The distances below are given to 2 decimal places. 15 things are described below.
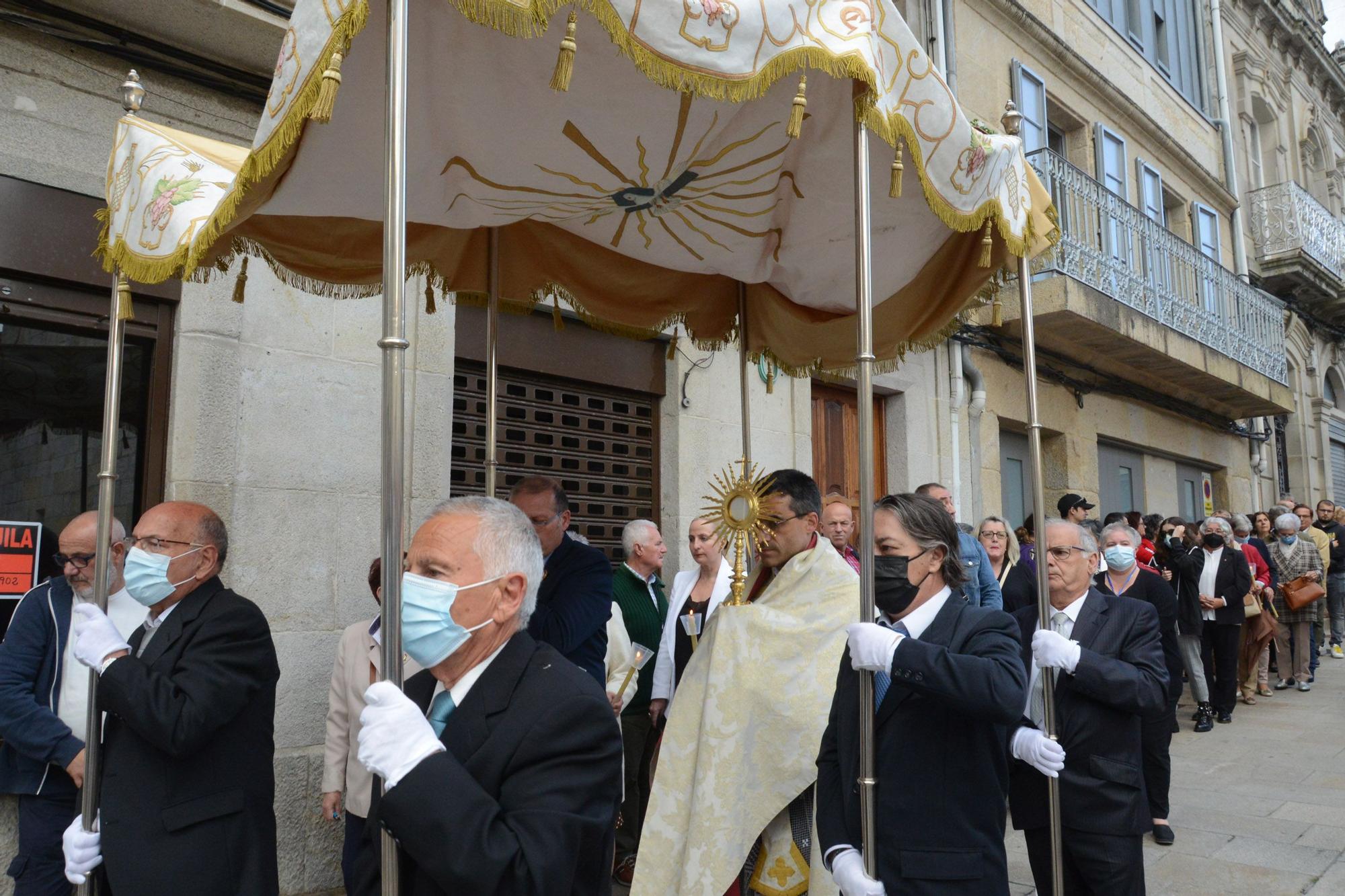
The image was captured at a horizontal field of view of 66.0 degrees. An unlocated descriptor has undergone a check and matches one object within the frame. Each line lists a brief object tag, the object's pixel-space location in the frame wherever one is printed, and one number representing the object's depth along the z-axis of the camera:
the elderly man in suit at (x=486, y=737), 1.78
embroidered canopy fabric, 2.76
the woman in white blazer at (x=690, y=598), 4.91
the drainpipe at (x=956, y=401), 10.74
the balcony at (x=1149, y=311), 11.59
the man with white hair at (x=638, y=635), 5.59
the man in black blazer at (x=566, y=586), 4.06
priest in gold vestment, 3.54
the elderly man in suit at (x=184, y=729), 2.85
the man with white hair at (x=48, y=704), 3.80
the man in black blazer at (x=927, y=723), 2.64
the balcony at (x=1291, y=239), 17.91
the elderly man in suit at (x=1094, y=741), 3.31
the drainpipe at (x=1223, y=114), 17.14
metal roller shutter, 6.79
